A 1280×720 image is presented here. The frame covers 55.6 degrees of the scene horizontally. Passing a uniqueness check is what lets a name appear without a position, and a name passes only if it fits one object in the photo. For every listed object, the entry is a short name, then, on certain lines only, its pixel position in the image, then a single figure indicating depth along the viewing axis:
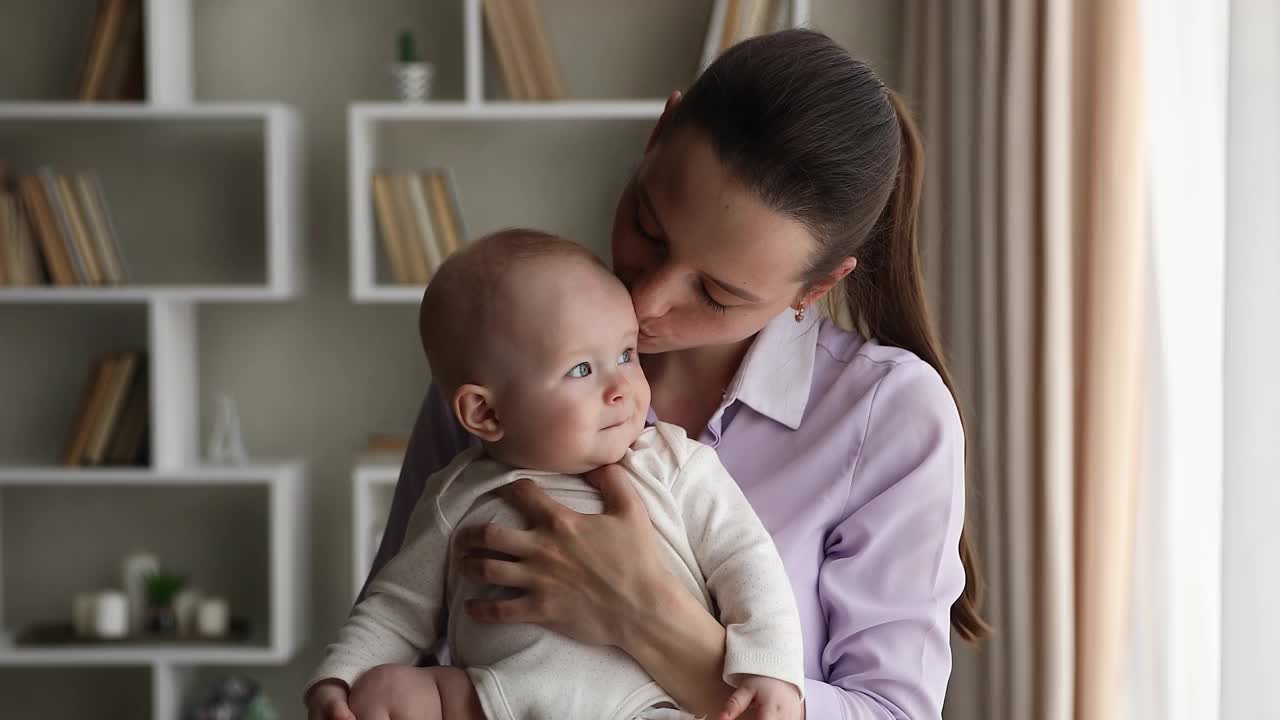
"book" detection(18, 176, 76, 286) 2.96
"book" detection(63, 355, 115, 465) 3.02
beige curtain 2.11
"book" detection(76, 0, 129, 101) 3.00
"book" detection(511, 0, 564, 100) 2.99
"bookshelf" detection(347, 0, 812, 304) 3.19
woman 1.18
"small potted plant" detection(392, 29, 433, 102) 2.99
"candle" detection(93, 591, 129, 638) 3.02
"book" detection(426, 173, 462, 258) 2.99
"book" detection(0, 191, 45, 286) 2.94
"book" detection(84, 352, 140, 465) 3.03
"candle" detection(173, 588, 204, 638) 3.08
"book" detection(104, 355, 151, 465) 3.06
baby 1.16
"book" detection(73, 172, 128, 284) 2.99
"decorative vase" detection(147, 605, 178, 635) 3.07
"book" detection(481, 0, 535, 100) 2.98
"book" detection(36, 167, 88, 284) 2.96
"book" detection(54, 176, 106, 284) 2.97
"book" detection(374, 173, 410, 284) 2.97
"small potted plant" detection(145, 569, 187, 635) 3.05
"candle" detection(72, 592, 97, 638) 3.05
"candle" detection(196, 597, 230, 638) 3.05
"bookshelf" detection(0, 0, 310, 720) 2.95
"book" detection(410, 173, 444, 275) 2.98
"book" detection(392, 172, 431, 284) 2.99
